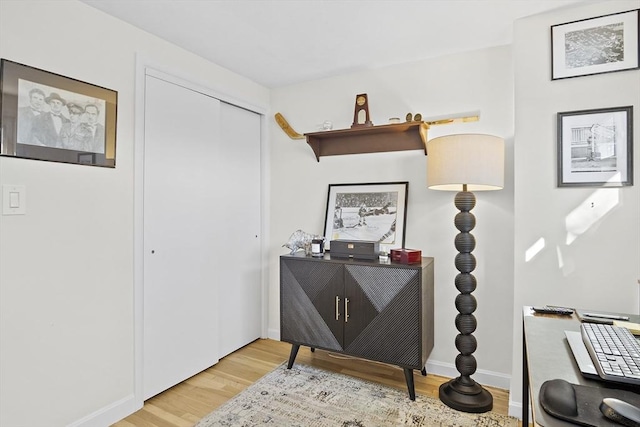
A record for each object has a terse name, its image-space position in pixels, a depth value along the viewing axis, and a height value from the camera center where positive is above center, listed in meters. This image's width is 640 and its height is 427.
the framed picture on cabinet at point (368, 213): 2.83 +0.06
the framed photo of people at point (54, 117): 1.71 +0.53
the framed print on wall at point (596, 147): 1.96 +0.41
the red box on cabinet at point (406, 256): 2.39 -0.24
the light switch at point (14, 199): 1.70 +0.09
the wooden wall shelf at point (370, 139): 2.73 +0.66
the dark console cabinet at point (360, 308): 2.32 -0.61
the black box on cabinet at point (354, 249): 2.56 -0.21
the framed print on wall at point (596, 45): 1.96 +0.98
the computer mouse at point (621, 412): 0.70 -0.38
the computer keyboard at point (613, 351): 0.89 -0.37
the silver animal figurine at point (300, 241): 2.91 -0.17
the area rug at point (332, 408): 2.10 -1.17
